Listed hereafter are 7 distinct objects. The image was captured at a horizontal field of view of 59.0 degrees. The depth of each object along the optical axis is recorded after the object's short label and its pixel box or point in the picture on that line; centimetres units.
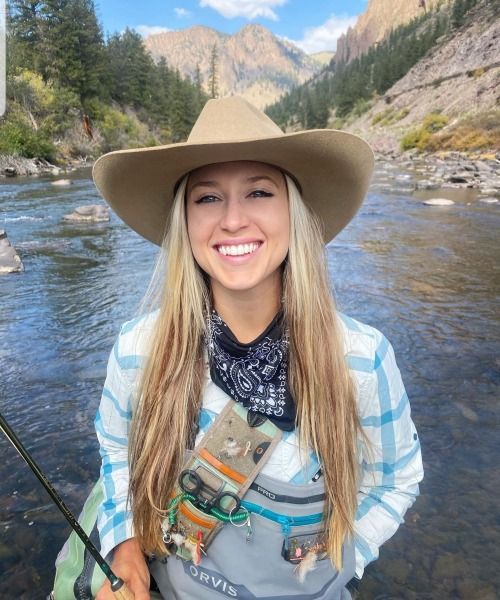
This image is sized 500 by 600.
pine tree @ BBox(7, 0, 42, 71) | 4097
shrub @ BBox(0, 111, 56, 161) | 2614
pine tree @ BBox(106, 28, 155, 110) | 5331
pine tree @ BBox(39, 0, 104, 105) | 4106
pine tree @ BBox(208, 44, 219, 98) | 8854
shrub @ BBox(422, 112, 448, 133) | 4750
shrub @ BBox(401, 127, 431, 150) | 4497
